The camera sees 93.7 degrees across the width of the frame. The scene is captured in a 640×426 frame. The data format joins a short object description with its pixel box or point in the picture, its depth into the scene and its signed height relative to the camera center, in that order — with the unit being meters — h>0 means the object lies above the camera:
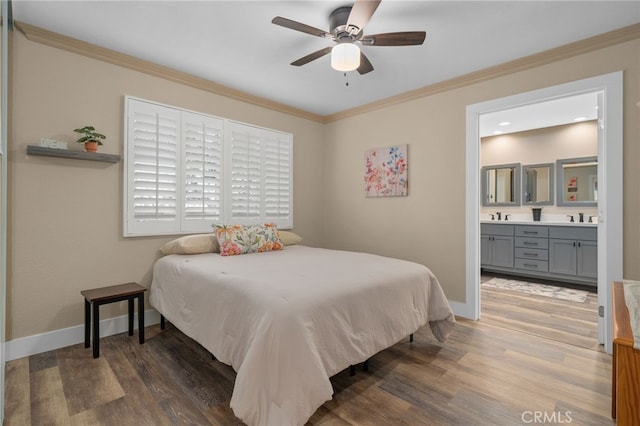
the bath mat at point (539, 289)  4.01 -1.11
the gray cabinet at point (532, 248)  4.66 -0.56
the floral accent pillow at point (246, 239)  2.97 -0.28
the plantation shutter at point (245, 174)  3.61 +0.47
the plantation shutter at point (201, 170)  3.20 +0.46
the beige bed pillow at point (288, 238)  3.58 -0.31
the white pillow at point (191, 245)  2.88 -0.32
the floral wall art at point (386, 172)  3.74 +0.54
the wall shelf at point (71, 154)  2.32 +0.47
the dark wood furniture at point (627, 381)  1.06 -0.61
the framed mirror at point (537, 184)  5.11 +0.51
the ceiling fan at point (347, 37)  1.99 +1.23
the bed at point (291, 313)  1.39 -0.62
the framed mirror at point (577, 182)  4.72 +0.51
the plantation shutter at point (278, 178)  3.97 +0.47
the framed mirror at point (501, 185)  5.47 +0.53
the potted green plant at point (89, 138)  2.52 +0.63
